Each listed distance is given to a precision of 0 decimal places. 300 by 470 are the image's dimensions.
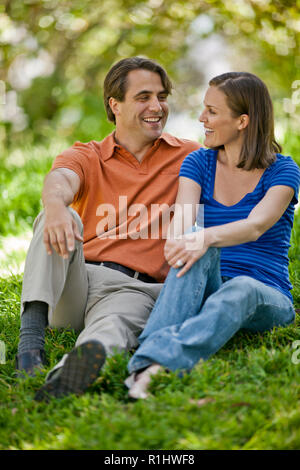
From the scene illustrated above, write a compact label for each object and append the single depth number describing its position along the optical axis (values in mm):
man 5477
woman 4953
